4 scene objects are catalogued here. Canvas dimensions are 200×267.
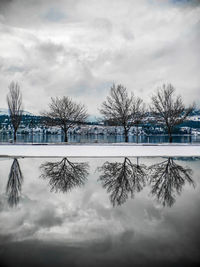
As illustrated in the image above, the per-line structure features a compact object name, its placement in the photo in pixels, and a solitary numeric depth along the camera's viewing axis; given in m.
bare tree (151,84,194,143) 28.22
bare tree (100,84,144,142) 28.81
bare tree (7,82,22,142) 30.92
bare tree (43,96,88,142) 30.80
